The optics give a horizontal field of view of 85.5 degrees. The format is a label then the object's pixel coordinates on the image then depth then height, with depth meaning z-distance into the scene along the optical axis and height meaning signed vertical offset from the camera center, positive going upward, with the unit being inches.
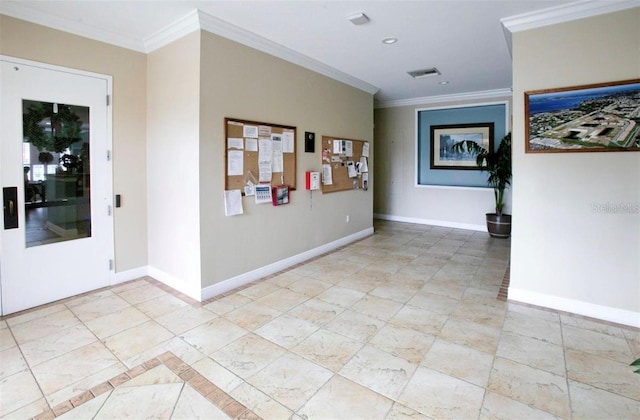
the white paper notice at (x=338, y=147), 203.2 +31.2
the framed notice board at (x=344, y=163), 197.6 +22.9
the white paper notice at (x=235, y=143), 139.2 +23.4
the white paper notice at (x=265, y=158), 152.3 +18.5
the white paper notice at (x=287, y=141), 164.8 +28.3
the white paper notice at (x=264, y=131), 151.0 +30.7
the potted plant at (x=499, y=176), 241.0 +15.6
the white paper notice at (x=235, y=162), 139.6 +15.6
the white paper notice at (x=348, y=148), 212.5 +32.2
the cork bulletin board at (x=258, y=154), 140.4 +20.4
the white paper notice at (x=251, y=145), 146.7 +23.8
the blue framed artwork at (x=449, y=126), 259.3 +52.4
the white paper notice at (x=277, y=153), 158.9 +21.9
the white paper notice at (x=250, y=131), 144.8 +29.4
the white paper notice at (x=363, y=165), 232.2 +23.5
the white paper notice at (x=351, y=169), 219.5 +19.3
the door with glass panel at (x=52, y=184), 120.1 +6.7
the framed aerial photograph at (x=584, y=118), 112.4 +27.4
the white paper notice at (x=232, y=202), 140.3 -0.9
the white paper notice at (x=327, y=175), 195.5 +14.0
